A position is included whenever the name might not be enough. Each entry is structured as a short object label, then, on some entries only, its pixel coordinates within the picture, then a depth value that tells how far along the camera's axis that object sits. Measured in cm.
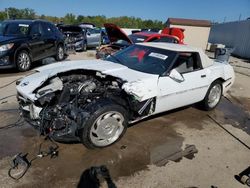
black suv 607
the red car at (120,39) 679
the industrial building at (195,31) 1743
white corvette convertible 265
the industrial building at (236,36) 1383
